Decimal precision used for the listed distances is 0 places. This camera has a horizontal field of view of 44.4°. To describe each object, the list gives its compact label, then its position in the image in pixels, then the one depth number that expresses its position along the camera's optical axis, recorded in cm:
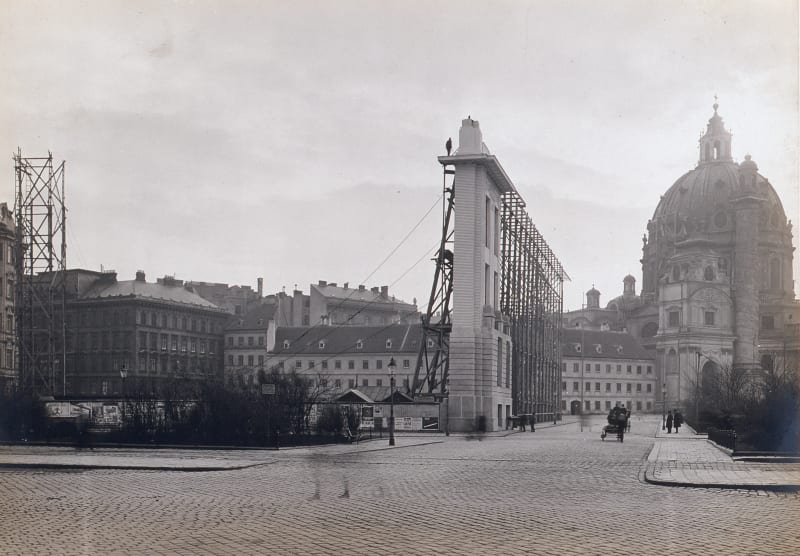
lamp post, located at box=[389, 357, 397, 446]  4502
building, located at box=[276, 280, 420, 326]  13188
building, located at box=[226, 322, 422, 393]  11600
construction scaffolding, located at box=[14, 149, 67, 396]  6438
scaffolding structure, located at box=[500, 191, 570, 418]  7206
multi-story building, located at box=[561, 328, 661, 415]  14525
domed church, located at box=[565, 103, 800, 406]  14275
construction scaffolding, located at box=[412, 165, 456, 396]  6594
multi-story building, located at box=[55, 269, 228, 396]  10456
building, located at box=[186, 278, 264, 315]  14175
